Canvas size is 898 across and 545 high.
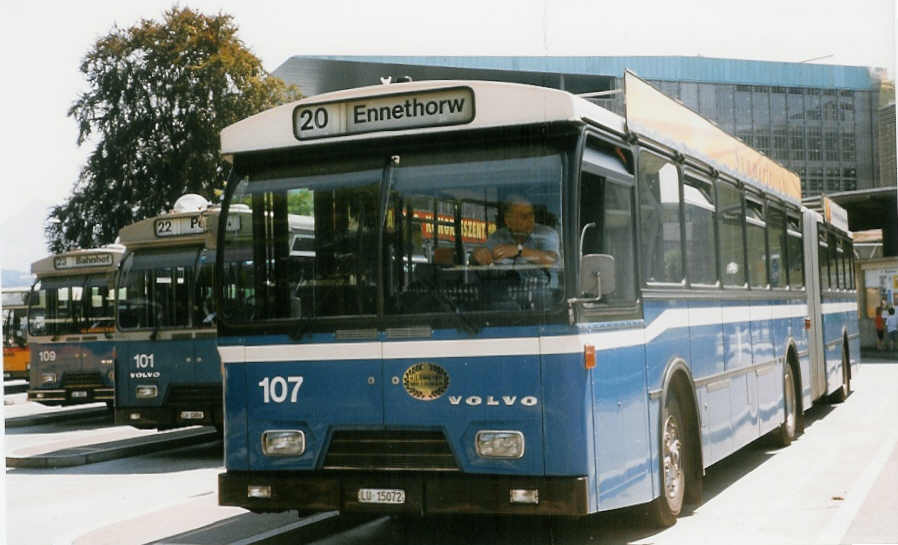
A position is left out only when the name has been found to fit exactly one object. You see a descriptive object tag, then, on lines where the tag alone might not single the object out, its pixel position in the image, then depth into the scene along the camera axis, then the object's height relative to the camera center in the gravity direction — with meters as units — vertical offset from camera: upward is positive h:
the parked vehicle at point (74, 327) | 18.44 -0.12
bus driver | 6.48 +0.40
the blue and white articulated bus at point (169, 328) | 14.12 -0.15
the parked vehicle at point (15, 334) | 17.77 -0.26
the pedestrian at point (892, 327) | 32.38 -0.95
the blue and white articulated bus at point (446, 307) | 6.47 +0.01
